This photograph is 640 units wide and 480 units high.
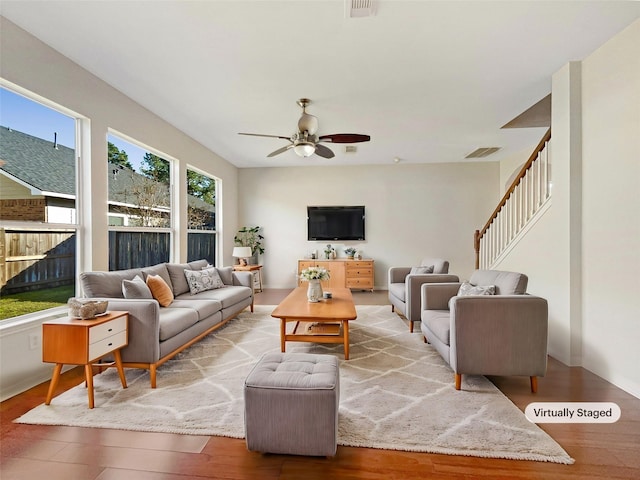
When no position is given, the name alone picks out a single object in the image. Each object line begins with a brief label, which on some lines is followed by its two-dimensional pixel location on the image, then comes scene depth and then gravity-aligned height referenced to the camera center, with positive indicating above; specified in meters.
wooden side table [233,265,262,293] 6.50 -0.67
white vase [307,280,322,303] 3.87 -0.66
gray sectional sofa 2.63 -0.74
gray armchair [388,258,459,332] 4.02 -0.72
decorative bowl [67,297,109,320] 2.38 -0.52
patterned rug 1.91 -1.21
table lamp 6.55 -0.30
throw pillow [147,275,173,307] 3.46 -0.57
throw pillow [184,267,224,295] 4.23 -0.58
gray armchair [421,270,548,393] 2.45 -0.76
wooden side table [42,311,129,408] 2.24 -0.74
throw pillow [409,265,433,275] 4.76 -0.49
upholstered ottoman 1.73 -0.96
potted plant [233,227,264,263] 7.39 -0.03
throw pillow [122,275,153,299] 3.00 -0.49
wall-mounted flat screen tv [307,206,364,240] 7.32 +0.33
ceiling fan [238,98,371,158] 3.68 +1.18
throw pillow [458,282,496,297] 2.99 -0.51
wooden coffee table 3.17 -0.78
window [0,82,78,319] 2.66 +0.32
